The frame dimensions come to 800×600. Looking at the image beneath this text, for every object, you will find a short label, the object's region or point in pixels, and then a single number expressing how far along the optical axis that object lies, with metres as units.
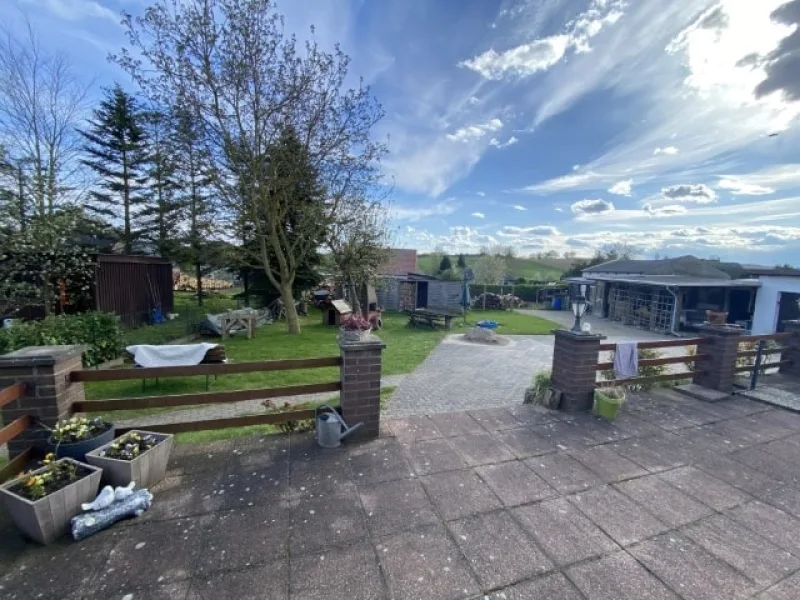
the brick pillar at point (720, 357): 4.71
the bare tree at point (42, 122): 8.08
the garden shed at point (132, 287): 10.95
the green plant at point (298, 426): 3.34
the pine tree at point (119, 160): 16.03
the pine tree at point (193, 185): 10.13
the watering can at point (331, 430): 3.01
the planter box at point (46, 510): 1.80
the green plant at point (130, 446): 2.27
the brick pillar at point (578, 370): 3.96
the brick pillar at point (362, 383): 3.11
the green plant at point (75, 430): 2.28
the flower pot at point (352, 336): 3.15
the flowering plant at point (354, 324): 3.36
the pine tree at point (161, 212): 15.43
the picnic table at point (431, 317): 14.34
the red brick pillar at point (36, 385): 2.34
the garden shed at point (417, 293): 19.52
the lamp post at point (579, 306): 4.04
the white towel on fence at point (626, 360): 4.46
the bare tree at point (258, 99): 9.39
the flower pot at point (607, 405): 3.72
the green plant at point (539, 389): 4.28
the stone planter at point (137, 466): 2.18
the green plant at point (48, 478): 1.86
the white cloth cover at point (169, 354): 5.77
